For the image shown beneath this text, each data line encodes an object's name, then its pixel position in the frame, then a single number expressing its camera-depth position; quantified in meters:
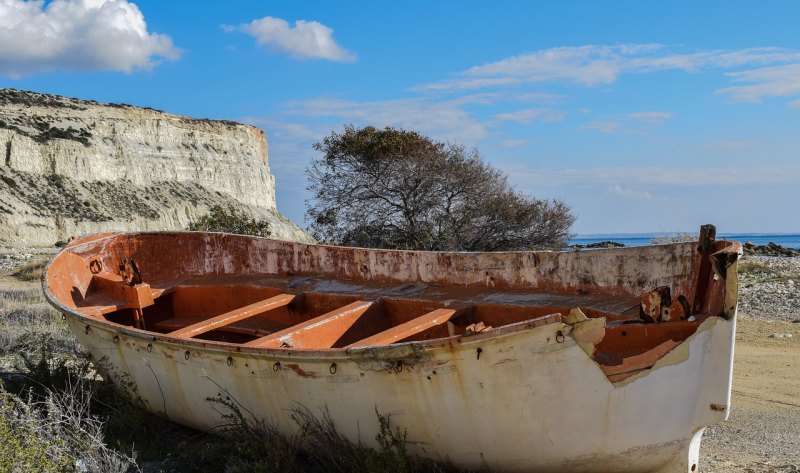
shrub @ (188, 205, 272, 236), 19.33
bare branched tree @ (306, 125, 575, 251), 16.36
